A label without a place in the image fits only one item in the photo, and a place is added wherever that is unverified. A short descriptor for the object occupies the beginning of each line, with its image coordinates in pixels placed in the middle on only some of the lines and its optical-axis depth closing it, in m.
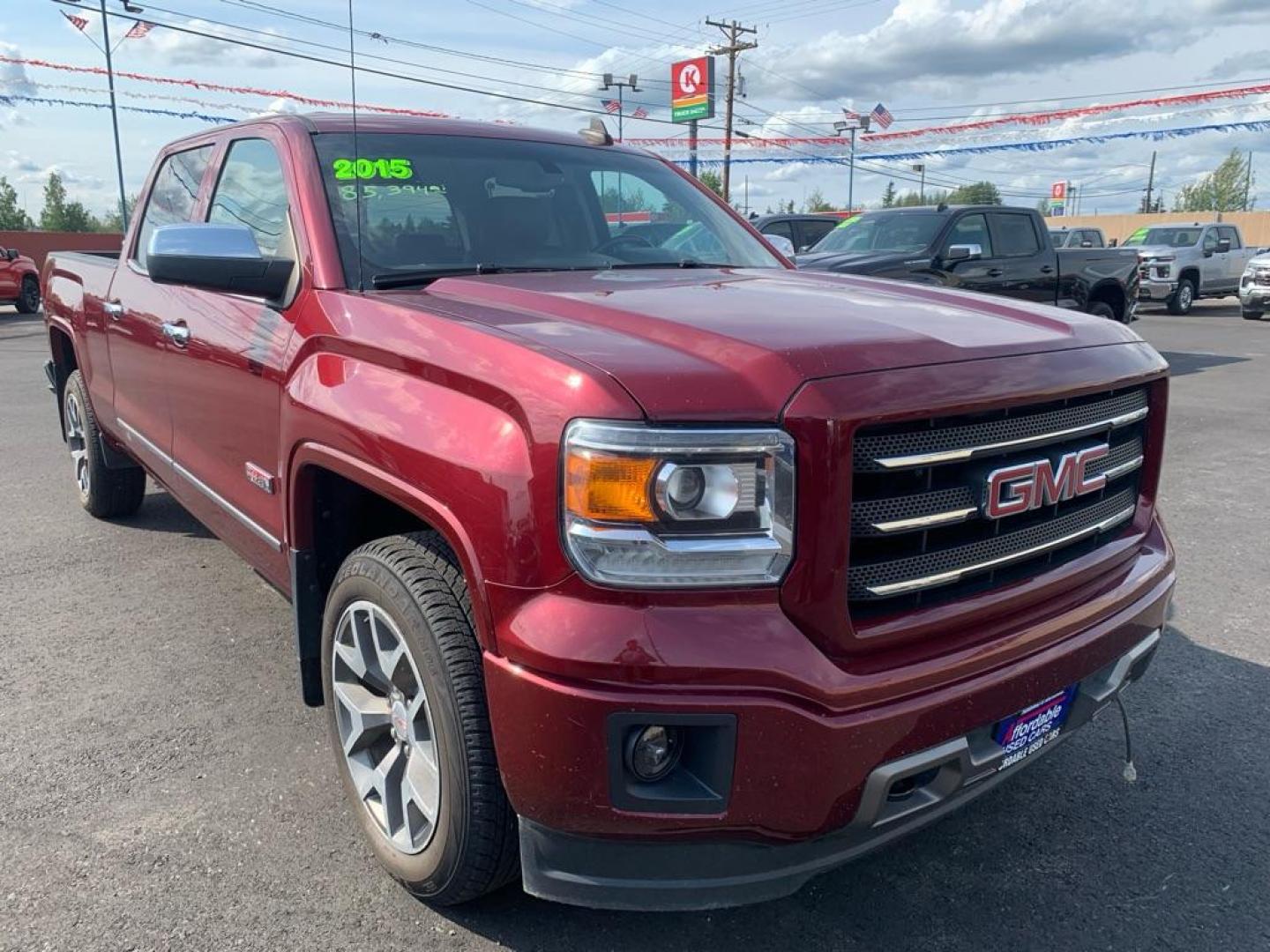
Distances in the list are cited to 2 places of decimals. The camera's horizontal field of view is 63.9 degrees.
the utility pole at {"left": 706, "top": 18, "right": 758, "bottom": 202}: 41.06
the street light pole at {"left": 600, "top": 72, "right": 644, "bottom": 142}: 41.78
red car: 20.02
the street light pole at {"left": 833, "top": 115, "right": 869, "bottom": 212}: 41.88
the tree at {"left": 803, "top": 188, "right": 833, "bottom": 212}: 85.81
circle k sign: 38.72
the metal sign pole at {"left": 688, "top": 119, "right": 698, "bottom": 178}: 34.88
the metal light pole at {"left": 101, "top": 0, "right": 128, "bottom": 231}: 23.42
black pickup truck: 10.11
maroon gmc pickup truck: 1.84
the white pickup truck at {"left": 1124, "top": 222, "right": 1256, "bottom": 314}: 21.89
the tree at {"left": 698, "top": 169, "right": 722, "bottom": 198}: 46.13
